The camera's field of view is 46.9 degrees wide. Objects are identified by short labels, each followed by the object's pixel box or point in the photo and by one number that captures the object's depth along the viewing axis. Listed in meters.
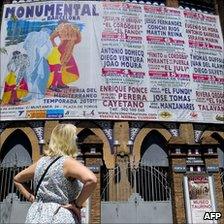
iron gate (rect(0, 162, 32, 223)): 5.28
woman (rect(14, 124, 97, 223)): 1.49
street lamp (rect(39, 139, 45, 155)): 8.12
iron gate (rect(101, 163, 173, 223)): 5.40
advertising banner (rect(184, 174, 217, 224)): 5.40
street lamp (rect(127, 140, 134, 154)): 8.11
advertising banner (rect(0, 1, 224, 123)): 8.11
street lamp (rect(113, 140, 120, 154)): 8.12
